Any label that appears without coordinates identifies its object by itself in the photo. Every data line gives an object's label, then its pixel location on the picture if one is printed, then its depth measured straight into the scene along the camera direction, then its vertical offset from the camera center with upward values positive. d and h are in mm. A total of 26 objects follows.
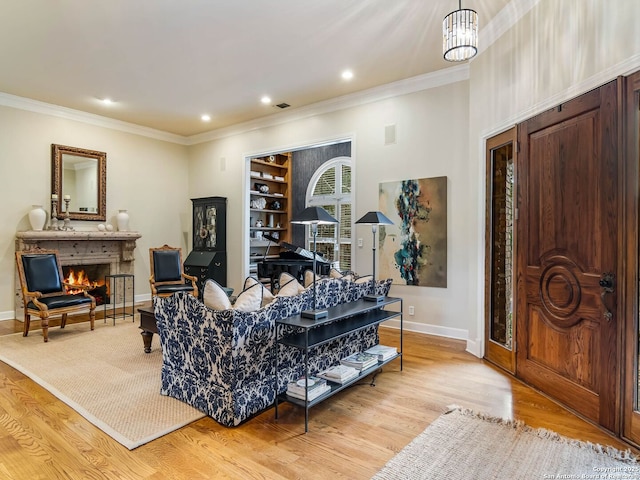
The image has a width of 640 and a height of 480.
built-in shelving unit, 8289 +796
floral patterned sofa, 2533 -844
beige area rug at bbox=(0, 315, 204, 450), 2666 -1281
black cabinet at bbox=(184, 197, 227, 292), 7340 -104
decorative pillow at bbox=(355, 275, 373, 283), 3756 -405
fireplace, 5902 -169
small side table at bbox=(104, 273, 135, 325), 6969 -835
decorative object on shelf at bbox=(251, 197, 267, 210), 8281 +794
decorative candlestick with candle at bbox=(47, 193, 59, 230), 6309 +495
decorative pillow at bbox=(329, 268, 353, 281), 3652 -351
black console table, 2623 -718
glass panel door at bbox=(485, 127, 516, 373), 3713 -112
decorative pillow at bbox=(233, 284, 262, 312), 2626 -432
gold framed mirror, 6367 +1015
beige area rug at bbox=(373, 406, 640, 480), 2078 -1285
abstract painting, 4992 +83
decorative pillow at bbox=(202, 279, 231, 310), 2627 -412
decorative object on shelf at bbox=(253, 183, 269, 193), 8493 +1159
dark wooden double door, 2574 -111
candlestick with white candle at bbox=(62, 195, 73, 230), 6379 +384
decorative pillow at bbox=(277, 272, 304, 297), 2957 -392
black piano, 6434 -443
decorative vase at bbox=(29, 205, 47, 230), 5945 +326
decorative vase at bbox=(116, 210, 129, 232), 7016 +347
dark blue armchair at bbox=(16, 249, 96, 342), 4736 -696
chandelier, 2611 +1437
